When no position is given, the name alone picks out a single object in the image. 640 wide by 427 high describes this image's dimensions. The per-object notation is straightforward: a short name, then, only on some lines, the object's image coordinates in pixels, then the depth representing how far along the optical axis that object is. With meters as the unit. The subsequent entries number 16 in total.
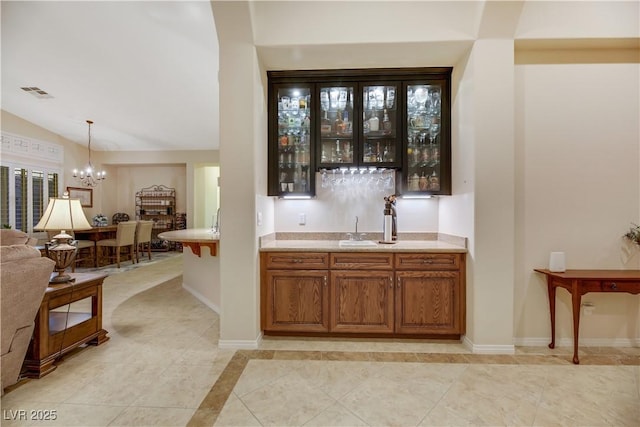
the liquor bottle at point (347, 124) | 3.16
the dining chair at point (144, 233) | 7.36
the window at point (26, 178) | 6.14
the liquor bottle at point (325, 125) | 3.17
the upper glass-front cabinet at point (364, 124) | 3.05
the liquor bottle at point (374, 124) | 3.12
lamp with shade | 2.45
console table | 2.38
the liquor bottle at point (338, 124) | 3.18
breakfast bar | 3.62
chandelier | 7.48
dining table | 6.67
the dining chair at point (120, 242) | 6.64
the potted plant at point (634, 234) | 2.64
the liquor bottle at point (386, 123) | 3.15
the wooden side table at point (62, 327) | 2.20
